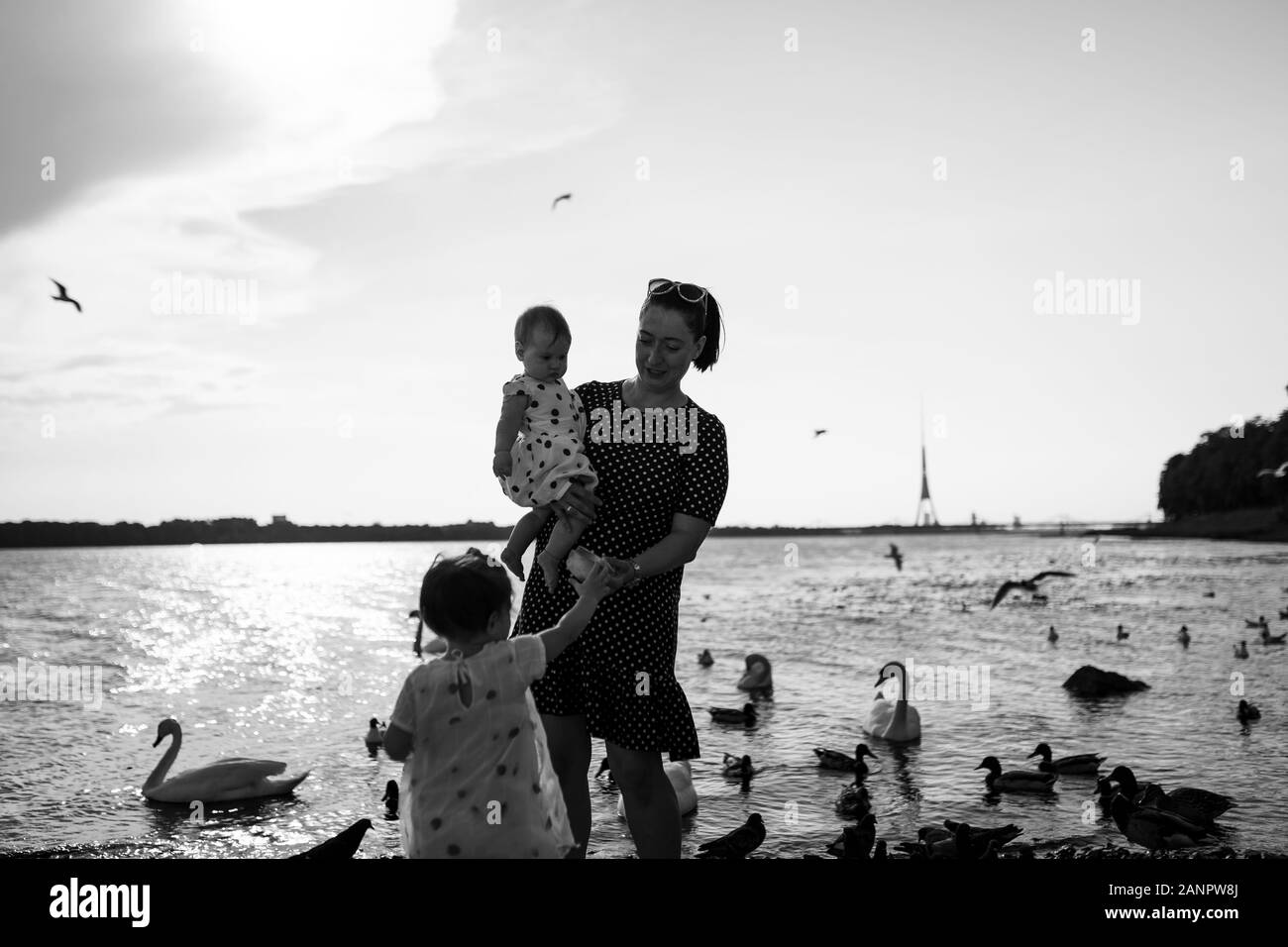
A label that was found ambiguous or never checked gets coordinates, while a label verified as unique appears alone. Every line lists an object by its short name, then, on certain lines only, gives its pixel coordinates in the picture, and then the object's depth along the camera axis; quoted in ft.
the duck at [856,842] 25.18
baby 13.03
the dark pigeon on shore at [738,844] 26.21
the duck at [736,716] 48.21
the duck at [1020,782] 34.40
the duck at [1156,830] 27.73
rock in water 55.83
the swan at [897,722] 43.11
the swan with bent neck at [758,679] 58.75
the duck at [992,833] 25.56
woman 13.06
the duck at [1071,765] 36.47
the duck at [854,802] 31.27
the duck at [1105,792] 32.60
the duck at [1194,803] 29.66
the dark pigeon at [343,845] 15.84
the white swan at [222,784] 33.96
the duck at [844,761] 36.83
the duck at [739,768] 36.73
